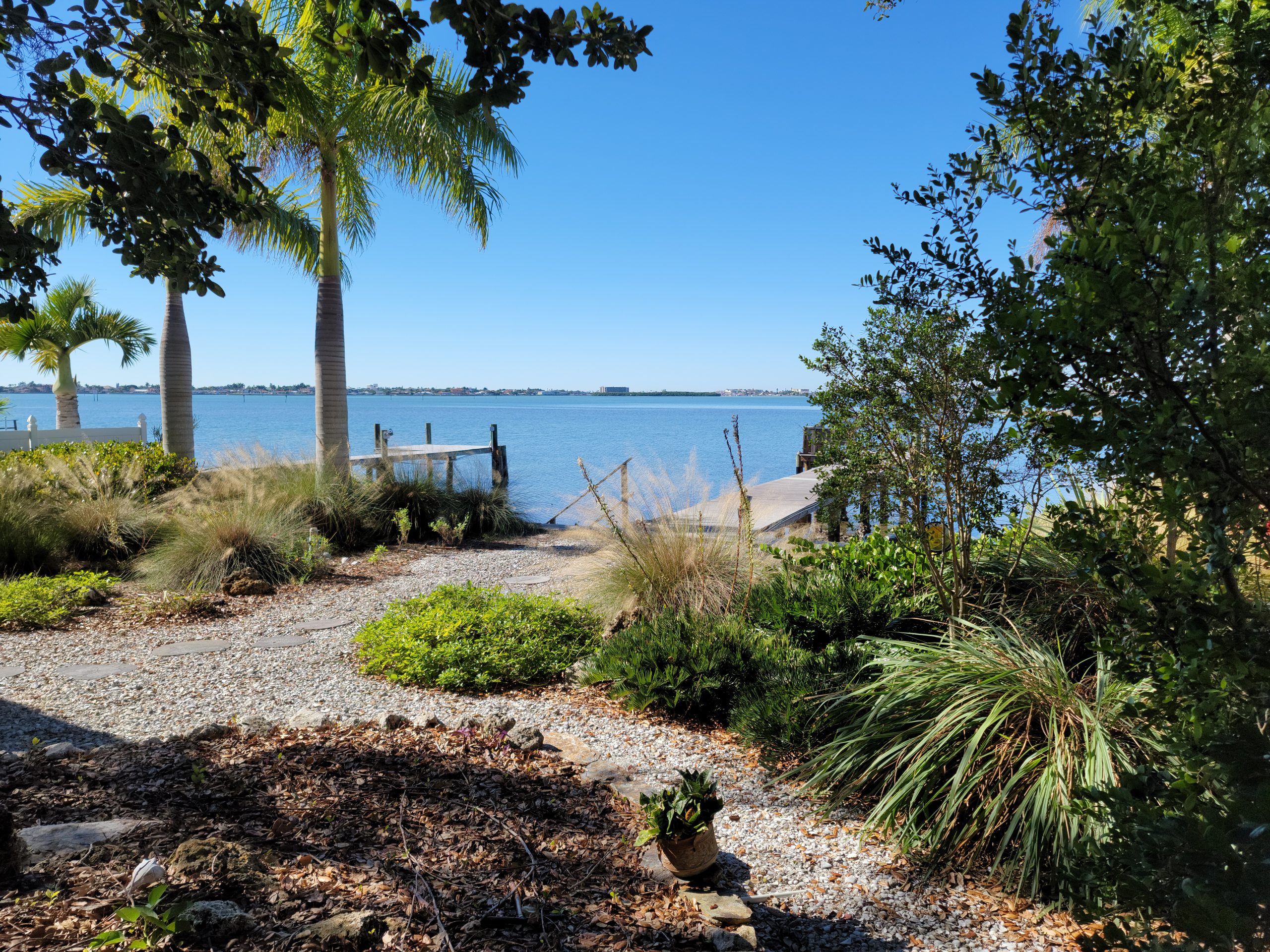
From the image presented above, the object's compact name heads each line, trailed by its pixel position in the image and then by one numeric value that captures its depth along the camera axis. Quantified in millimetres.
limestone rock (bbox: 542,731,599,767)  3307
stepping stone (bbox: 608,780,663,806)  2932
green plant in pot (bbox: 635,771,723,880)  2312
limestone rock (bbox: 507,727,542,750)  3305
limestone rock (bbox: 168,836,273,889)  2021
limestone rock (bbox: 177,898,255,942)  1757
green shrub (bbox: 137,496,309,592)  7059
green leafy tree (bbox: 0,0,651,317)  1806
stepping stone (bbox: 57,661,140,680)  4816
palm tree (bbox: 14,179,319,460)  10484
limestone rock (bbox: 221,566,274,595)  6883
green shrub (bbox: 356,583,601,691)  4574
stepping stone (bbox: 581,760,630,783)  3090
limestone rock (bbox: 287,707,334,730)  3689
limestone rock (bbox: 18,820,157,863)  2184
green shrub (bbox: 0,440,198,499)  8914
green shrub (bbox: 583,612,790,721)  3840
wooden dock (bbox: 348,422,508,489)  10844
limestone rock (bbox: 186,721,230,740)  3434
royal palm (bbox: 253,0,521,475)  9047
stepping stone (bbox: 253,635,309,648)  5539
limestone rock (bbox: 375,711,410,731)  3586
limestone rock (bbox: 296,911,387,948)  1821
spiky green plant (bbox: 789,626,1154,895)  2488
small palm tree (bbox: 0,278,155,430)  16453
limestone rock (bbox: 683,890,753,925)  2156
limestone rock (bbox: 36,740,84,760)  3246
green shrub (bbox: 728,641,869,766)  3322
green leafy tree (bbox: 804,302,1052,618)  3791
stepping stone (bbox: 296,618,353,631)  5996
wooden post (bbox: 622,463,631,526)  5577
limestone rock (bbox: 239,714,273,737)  3480
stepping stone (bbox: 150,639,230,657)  5324
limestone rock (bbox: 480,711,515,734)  3459
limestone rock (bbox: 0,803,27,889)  1965
